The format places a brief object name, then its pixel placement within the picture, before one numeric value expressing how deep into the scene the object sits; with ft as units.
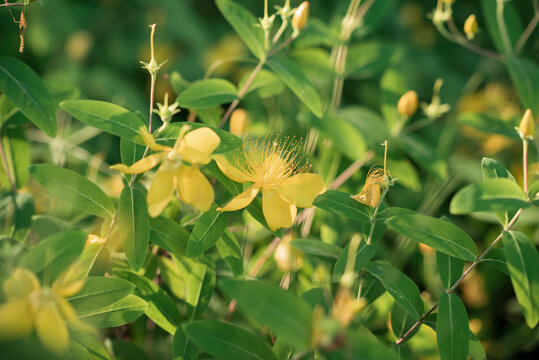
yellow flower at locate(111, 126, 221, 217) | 2.23
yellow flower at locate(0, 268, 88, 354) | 2.08
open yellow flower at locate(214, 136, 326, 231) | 2.32
